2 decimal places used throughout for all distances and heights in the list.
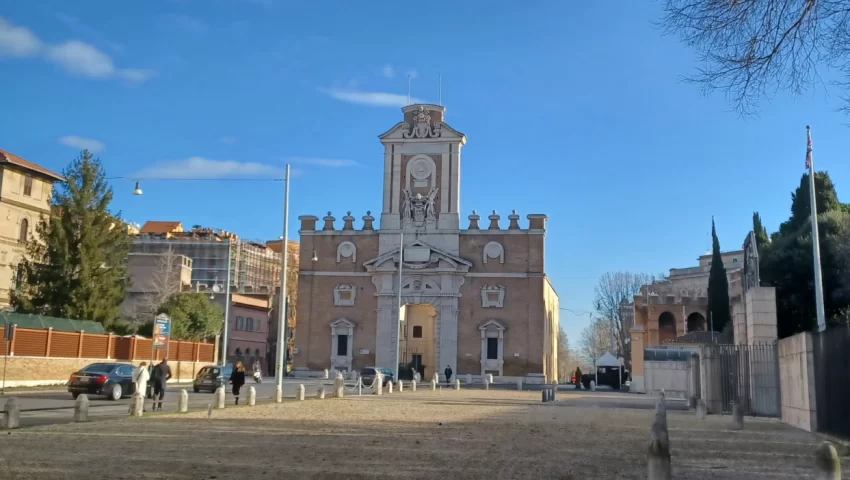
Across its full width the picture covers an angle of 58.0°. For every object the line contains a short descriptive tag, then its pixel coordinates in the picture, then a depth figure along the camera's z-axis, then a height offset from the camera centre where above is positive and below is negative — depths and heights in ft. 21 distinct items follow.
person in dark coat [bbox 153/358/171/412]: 76.43 -2.85
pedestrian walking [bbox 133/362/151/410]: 70.79 -2.62
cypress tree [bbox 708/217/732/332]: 188.55 +16.21
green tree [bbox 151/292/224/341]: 182.80 +8.55
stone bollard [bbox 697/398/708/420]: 79.51 -4.87
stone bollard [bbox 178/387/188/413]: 69.46 -4.67
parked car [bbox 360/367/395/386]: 167.84 -4.12
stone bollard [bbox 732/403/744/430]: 64.44 -4.56
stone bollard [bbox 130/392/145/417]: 65.74 -4.69
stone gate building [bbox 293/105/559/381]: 215.10 +22.42
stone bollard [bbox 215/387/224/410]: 75.56 -4.52
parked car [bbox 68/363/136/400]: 91.35 -3.79
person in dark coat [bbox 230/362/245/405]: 86.74 -2.94
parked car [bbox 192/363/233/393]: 122.42 -4.30
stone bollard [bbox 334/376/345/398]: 107.96 -4.68
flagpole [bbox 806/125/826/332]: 81.97 +11.39
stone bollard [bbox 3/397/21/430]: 53.21 -4.66
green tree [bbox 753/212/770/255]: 159.26 +28.87
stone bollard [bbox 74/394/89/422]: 59.11 -4.60
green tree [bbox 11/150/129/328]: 137.80 +16.32
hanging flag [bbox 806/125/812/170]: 85.33 +23.27
